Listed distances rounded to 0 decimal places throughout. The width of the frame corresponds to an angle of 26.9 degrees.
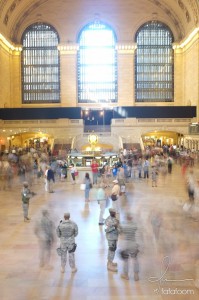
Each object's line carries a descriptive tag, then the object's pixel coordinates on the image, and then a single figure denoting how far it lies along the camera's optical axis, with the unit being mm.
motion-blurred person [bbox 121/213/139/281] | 7043
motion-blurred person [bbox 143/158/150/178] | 19500
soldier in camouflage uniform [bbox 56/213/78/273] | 7227
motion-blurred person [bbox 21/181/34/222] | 10894
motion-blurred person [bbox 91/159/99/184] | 17328
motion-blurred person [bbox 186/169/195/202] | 11484
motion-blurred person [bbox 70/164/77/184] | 17969
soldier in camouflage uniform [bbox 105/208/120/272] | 7465
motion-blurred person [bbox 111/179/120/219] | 10705
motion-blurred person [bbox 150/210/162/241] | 8367
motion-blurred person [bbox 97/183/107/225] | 10500
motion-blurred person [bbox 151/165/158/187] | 16969
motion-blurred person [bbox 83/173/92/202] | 13549
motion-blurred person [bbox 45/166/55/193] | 15662
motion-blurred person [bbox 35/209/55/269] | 7727
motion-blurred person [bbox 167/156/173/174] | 21047
